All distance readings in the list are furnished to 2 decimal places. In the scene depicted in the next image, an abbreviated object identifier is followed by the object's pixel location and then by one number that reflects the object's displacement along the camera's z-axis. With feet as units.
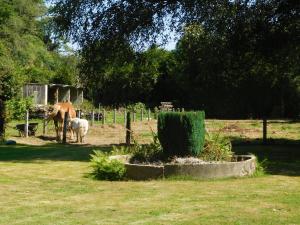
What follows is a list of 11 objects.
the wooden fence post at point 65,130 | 77.25
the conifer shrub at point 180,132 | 41.68
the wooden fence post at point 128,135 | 70.26
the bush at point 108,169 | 39.58
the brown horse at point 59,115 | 83.87
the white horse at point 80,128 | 77.46
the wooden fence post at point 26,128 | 81.82
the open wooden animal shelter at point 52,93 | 154.98
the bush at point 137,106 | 154.40
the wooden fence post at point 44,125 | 86.57
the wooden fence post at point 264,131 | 73.31
